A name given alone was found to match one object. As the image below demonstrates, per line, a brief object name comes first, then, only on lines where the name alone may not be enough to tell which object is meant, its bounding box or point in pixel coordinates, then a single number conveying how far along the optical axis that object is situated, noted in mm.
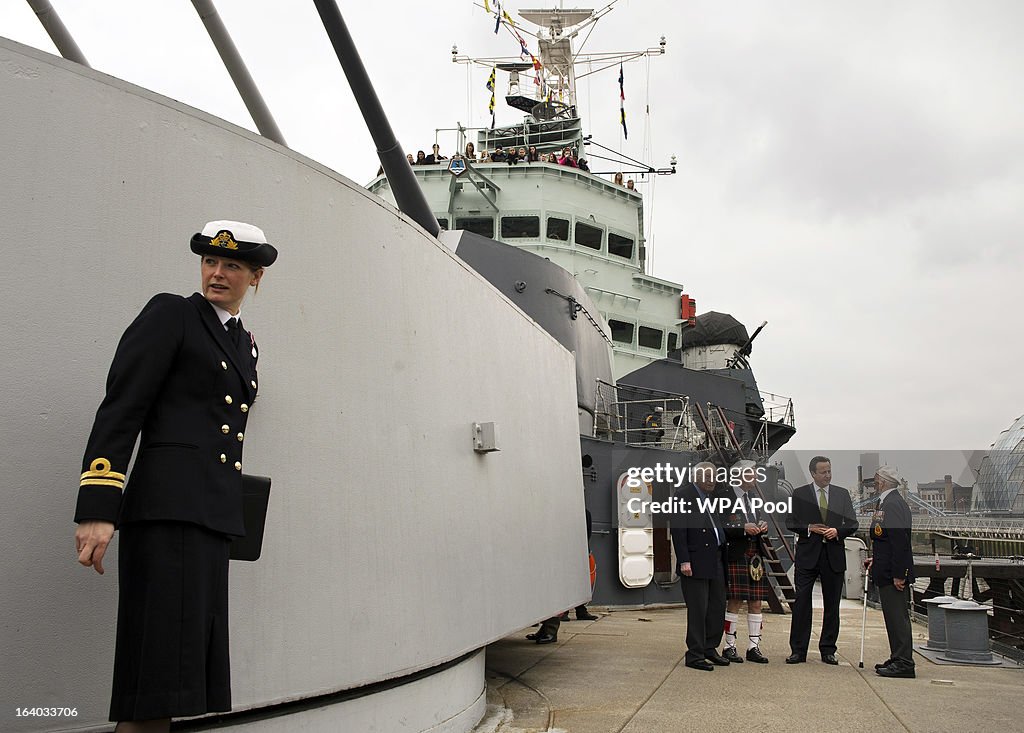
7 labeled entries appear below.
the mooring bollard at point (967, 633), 6590
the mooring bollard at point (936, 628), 7141
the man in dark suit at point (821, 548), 6465
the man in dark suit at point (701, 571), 6055
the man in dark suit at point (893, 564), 5941
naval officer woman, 1811
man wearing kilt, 6527
